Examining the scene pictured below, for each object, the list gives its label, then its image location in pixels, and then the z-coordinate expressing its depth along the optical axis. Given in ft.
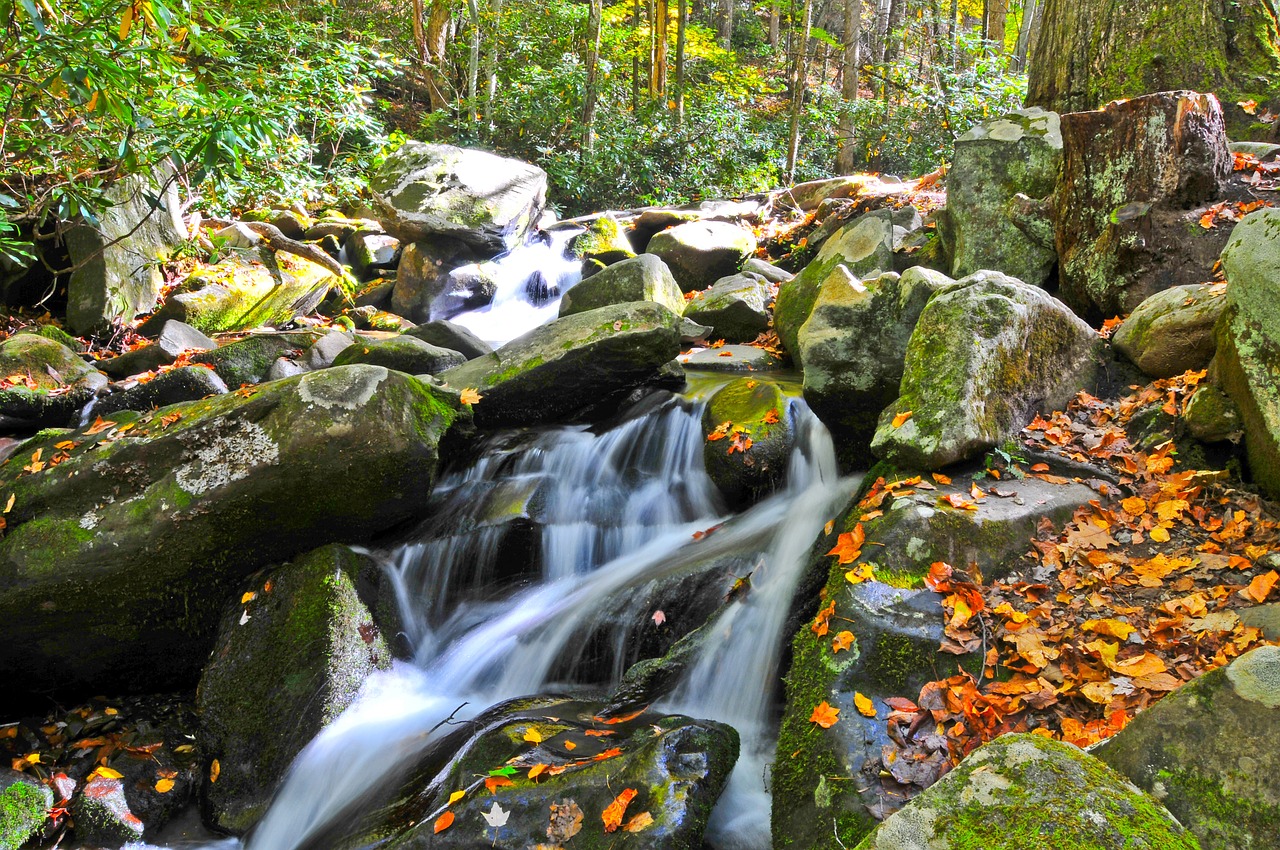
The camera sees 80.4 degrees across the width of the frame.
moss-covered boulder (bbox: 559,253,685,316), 31.12
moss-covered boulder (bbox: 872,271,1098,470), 13.99
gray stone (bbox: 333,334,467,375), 27.17
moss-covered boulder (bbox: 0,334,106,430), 25.52
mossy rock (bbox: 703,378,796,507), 20.21
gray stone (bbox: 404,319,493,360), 31.60
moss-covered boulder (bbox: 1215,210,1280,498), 11.37
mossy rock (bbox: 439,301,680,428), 23.50
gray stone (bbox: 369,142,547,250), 40.96
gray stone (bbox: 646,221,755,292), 38.65
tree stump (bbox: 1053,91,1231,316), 17.69
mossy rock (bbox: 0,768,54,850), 14.15
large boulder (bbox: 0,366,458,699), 17.15
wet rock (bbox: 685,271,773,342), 30.66
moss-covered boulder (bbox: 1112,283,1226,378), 14.60
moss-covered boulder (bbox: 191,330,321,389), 28.91
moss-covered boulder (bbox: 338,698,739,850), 10.51
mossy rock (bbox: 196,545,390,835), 15.76
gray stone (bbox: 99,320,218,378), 29.32
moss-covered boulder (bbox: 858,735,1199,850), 6.37
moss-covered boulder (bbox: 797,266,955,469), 18.35
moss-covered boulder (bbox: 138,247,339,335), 34.01
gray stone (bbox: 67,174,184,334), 32.42
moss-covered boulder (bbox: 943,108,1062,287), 22.21
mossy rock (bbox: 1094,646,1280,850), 6.93
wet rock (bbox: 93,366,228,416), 25.85
